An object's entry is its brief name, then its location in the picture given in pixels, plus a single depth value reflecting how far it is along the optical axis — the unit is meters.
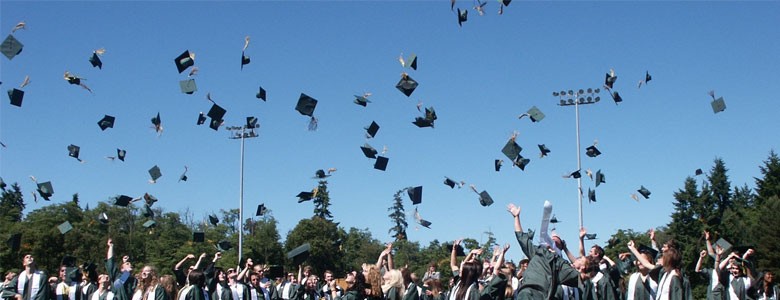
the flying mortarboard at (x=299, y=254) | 13.59
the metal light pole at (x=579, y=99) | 37.17
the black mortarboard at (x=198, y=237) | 17.15
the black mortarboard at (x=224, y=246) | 15.70
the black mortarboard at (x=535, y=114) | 17.38
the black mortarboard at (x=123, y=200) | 16.98
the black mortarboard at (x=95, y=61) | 15.14
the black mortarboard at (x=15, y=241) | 16.67
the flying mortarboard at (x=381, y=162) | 17.39
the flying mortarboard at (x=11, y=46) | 14.54
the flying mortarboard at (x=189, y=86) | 16.02
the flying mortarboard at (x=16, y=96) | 16.36
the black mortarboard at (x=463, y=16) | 15.15
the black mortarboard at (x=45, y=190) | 17.11
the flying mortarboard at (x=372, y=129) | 17.28
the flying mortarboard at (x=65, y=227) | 16.73
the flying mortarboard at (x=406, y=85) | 15.32
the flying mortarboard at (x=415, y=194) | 16.83
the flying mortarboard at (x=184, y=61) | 15.47
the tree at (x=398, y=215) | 88.19
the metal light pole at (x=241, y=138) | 39.56
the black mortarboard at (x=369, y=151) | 17.45
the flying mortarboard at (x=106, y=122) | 17.70
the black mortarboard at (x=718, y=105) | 16.77
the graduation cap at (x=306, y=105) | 15.85
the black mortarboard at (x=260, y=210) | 19.66
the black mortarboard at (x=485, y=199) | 17.02
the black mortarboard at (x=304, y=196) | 17.64
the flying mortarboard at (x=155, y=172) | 18.14
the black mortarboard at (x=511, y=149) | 15.99
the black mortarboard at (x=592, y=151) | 20.33
